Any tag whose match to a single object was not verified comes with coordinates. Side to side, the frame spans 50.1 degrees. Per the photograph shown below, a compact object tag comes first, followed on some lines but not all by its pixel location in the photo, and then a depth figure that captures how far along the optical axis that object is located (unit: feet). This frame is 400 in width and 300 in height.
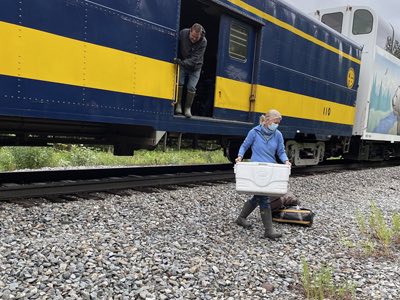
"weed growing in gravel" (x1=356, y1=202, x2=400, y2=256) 15.17
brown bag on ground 18.11
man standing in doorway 21.48
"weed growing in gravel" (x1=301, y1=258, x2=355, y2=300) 10.95
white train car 42.47
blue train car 15.49
